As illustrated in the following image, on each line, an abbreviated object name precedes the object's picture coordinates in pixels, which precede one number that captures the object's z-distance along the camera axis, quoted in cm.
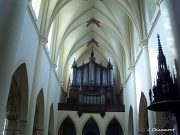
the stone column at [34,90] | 1173
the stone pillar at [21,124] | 1162
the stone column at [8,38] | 697
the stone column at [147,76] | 1166
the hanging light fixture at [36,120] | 1572
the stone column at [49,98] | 1615
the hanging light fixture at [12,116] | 1041
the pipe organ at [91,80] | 2450
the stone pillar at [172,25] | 776
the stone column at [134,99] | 1649
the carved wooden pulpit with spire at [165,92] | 741
